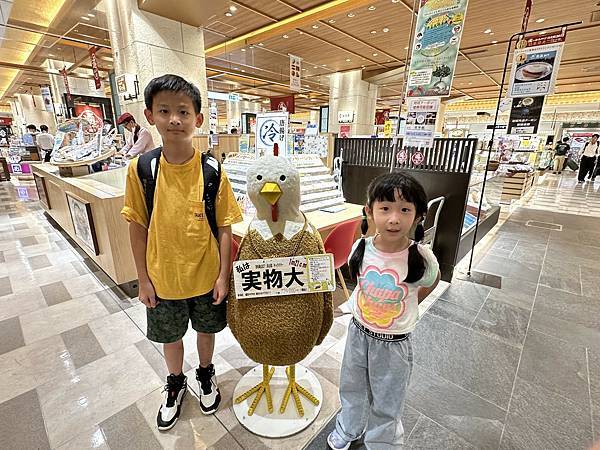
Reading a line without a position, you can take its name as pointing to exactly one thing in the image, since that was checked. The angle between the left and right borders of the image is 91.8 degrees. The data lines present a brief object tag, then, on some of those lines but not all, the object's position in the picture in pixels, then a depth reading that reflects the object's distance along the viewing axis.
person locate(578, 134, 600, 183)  10.49
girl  1.07
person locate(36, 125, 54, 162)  8.15
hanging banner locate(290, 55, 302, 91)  7.63
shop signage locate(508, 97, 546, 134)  2.73
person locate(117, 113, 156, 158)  4.05
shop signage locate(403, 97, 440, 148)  2.29
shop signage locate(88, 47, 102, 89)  6.77
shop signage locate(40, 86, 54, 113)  10.49
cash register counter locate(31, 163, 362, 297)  2.45
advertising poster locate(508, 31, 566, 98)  2.50
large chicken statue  1.16
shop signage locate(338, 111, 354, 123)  9.76
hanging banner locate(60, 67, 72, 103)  8.53
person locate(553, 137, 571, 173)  15.24
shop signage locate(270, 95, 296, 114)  9.94
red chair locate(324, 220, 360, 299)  1.92
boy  1.13
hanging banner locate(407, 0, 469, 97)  2.07
